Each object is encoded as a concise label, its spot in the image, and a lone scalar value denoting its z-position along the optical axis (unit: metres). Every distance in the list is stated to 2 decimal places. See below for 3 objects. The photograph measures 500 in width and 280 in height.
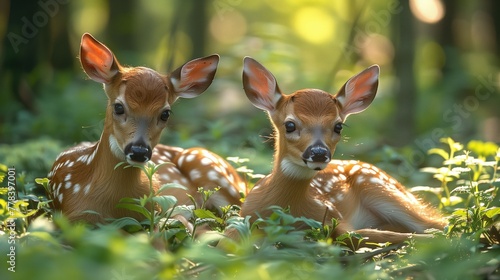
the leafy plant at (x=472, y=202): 9.65
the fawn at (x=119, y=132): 10.35
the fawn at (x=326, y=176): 10.66
